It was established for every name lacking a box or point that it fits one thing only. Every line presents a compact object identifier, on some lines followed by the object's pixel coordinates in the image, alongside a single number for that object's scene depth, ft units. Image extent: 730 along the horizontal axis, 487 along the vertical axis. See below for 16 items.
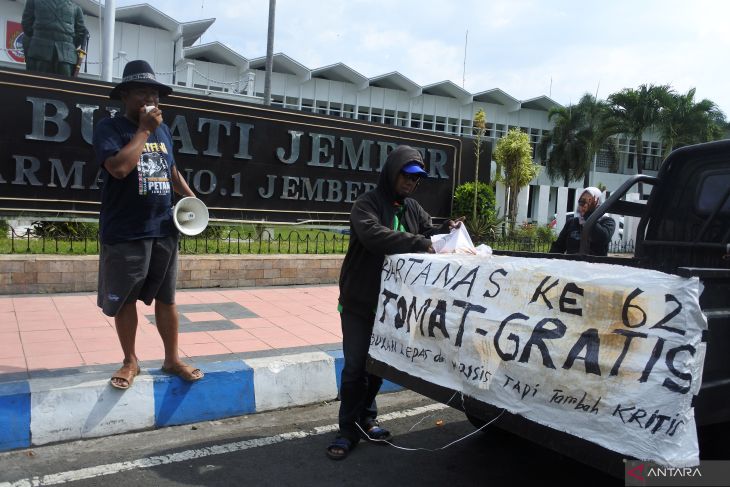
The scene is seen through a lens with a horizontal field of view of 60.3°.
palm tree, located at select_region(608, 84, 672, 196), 112.37
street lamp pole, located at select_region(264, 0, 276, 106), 62.69
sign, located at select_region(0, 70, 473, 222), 30.07
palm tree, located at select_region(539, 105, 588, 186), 122.21
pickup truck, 10.03
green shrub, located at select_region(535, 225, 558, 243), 51.22
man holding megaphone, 12.15
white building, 79.82
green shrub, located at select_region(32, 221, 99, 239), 30.83
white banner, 7.37
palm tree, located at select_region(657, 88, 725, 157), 111.96
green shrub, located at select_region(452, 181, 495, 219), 43.73
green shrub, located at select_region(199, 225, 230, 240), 33.56
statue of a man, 34.12
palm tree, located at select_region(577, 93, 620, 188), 118.93
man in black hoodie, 11.37
